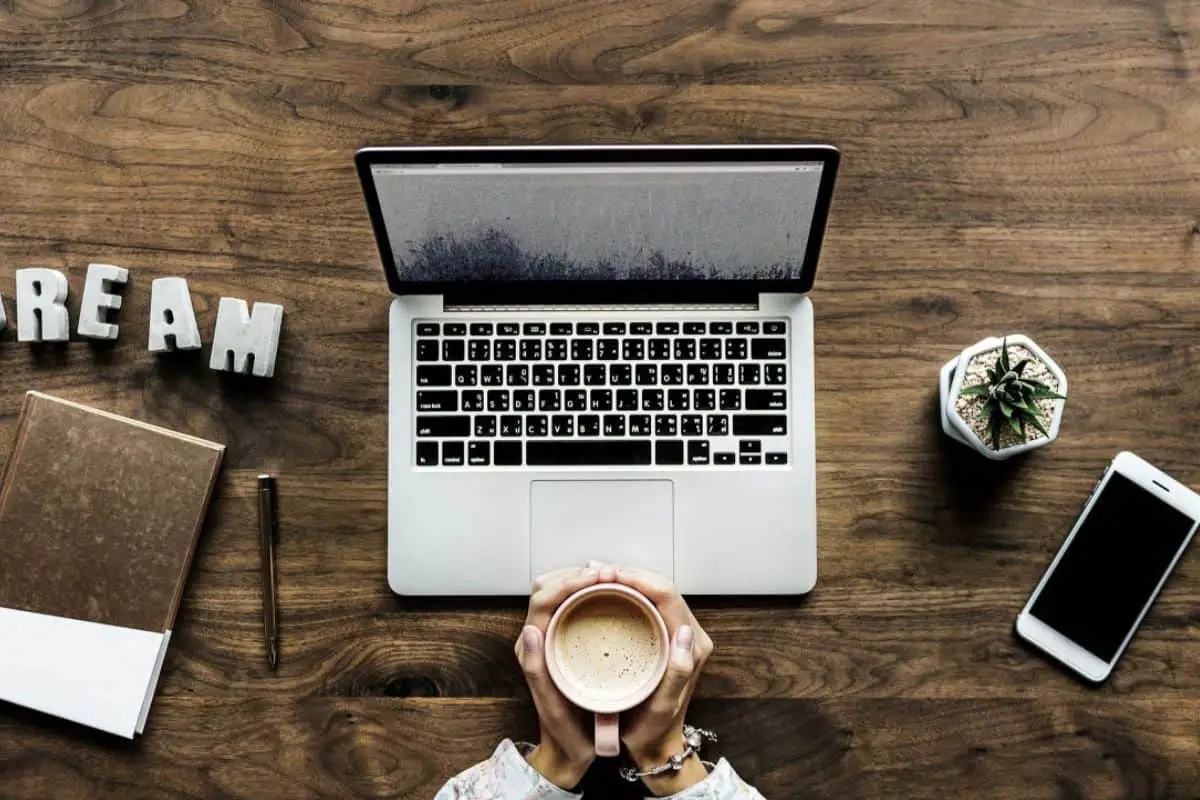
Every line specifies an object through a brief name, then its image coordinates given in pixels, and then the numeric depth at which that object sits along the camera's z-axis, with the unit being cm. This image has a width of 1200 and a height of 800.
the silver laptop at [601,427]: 87
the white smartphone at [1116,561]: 88
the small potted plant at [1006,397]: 81
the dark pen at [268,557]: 90
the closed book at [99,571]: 89
